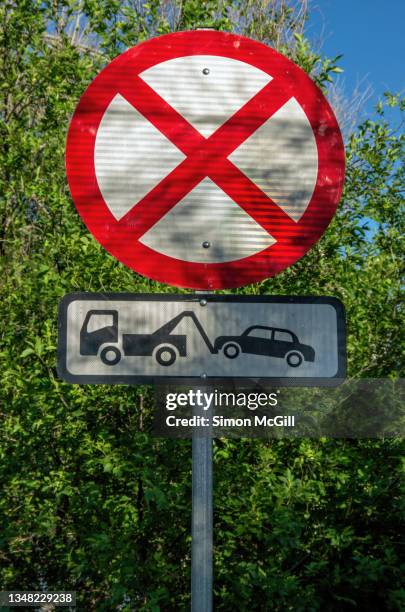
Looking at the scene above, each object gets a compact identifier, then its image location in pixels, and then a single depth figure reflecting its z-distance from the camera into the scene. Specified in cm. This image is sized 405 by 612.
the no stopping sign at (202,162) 168
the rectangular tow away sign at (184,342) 163
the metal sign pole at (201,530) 162
